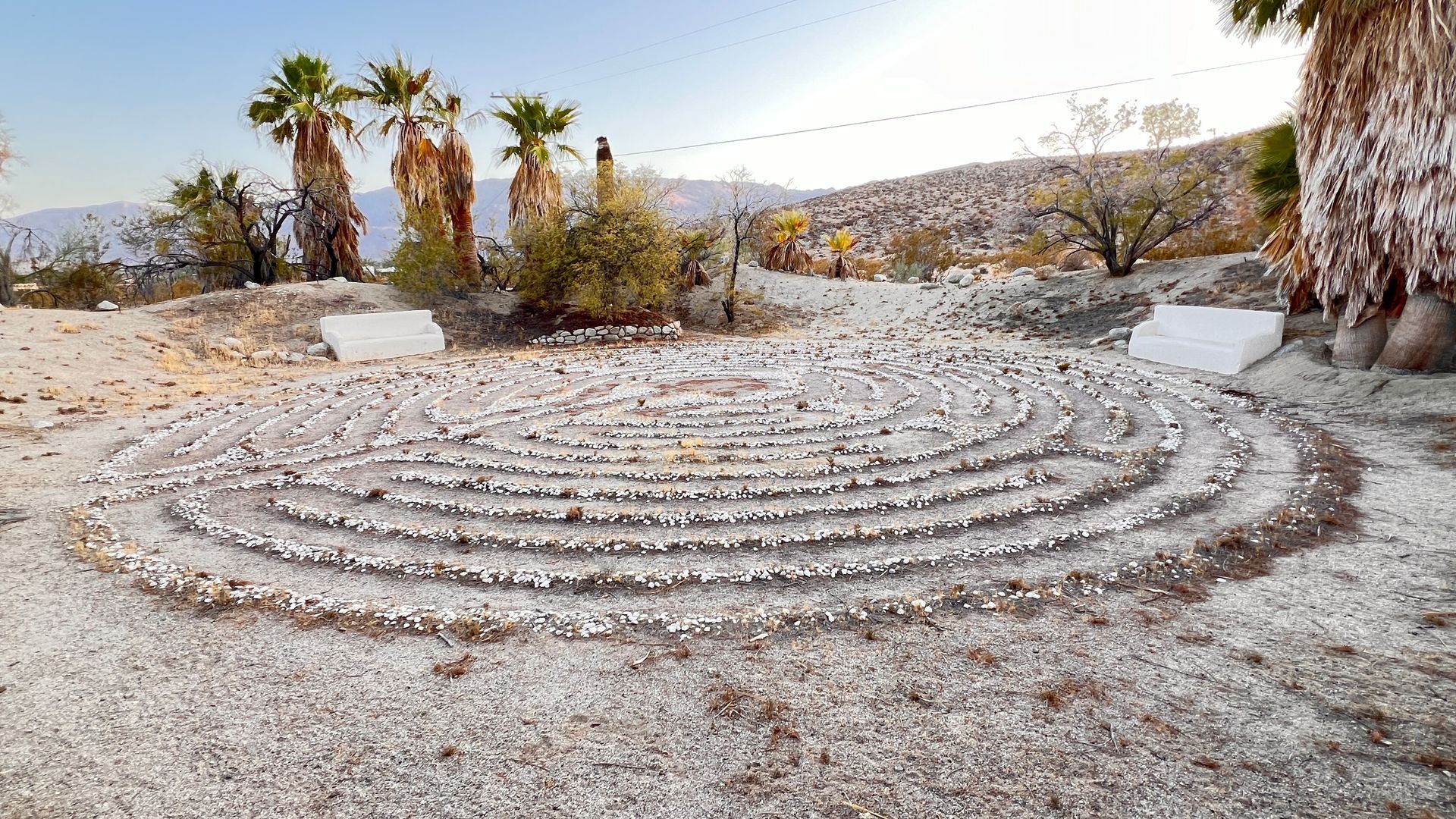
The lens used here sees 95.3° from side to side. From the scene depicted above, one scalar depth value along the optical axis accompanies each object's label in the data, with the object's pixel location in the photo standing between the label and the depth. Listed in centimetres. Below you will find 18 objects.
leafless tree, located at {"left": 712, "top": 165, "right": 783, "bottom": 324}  2378
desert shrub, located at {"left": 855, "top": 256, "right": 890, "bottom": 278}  3195
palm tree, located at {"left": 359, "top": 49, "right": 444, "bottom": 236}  2091
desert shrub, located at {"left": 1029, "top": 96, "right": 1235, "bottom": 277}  1834
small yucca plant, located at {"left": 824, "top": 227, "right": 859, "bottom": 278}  2802
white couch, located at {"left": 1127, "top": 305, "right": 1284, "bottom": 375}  1224
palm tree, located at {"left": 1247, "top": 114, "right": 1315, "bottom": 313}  1179
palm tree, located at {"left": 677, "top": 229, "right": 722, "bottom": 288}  2422
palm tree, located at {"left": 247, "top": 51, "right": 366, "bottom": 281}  2072
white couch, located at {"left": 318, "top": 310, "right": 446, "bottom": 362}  1650
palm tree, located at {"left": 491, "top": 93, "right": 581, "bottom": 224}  2172
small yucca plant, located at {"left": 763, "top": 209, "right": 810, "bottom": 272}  2920
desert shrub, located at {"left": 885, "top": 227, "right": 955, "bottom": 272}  3136
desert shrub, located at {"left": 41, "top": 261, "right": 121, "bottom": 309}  2280
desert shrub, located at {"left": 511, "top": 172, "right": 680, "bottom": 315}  1953
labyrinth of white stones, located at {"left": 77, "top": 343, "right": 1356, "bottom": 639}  483
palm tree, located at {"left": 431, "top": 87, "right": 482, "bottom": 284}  2152
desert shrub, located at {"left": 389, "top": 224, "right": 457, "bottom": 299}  2039
